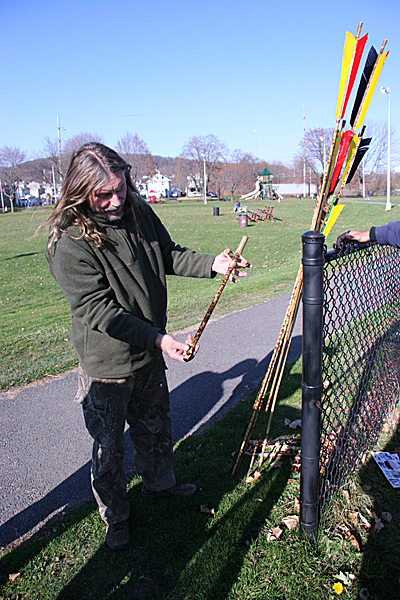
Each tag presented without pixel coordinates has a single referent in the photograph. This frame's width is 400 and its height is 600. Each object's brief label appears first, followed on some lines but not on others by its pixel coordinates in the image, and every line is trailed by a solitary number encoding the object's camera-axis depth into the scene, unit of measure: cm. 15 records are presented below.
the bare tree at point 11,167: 6781
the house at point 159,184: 10434
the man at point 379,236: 277
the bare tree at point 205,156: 7781
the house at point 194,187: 8494
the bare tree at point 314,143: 8117
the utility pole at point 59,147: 7332
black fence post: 202
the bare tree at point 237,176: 7738
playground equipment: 5897
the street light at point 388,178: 3127
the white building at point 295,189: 8025
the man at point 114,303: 216
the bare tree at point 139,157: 8062
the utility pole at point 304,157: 7712
